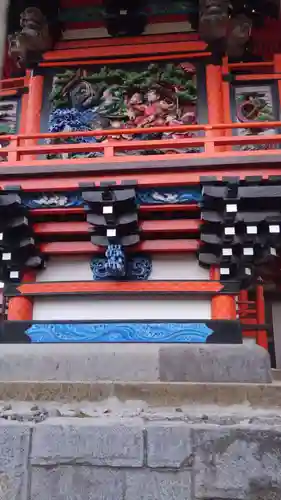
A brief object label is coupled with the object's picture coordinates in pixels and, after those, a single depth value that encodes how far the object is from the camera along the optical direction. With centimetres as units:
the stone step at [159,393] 496
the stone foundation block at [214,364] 553
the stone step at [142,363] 555
